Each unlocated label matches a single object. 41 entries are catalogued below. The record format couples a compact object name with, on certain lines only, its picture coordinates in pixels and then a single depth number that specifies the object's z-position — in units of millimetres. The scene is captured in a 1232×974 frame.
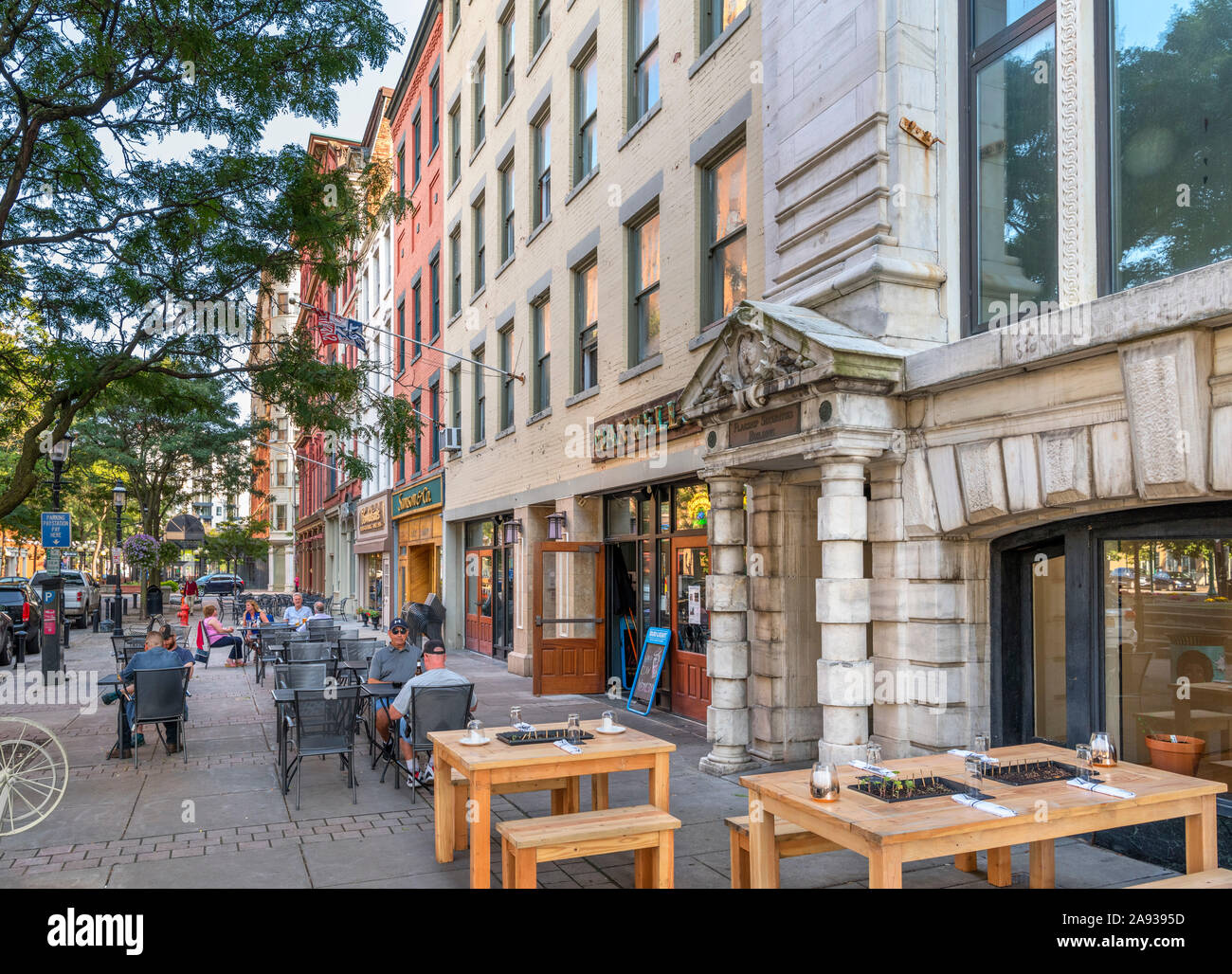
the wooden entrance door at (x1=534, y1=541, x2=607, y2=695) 14453
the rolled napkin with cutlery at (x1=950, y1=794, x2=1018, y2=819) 4520
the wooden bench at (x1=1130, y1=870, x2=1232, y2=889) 4566
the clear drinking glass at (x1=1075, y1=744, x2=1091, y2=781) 5477
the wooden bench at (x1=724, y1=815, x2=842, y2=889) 5344
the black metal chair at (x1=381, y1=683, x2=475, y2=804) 8141
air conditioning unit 22469
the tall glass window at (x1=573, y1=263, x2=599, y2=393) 15359
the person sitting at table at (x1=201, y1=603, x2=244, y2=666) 17734
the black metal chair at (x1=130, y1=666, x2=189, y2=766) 9742
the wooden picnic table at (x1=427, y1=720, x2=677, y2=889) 5789
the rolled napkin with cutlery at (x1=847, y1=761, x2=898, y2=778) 5180
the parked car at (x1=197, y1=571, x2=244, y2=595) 56250
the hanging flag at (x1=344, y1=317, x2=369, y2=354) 20000
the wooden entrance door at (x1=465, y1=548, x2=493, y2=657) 21281
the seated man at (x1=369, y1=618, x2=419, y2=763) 10336
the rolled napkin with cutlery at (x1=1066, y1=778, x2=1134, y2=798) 4887
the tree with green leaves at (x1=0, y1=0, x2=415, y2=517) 10531
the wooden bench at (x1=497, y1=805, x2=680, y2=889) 5055
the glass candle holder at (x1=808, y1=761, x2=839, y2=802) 4719
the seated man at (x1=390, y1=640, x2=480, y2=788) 8289
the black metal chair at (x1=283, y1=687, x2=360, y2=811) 8555
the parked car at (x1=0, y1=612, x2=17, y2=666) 20688
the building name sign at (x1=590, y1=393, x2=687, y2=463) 12047
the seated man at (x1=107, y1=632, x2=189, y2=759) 10125
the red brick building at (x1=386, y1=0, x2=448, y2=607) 25156
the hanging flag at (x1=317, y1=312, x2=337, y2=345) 19406
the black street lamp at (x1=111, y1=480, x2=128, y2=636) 28391
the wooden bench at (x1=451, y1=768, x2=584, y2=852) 6836
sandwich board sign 12672
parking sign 17797
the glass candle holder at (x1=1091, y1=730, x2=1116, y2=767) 5504
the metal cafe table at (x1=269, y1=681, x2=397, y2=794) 8594
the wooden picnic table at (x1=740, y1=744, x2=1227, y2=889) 4262
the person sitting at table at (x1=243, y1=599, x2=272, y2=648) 21969
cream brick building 11742
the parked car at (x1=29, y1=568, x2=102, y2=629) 29812
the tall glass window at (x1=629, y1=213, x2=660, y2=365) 13312
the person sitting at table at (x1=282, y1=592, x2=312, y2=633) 18847
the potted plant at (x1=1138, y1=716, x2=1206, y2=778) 6113
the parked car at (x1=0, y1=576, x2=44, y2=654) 23172
